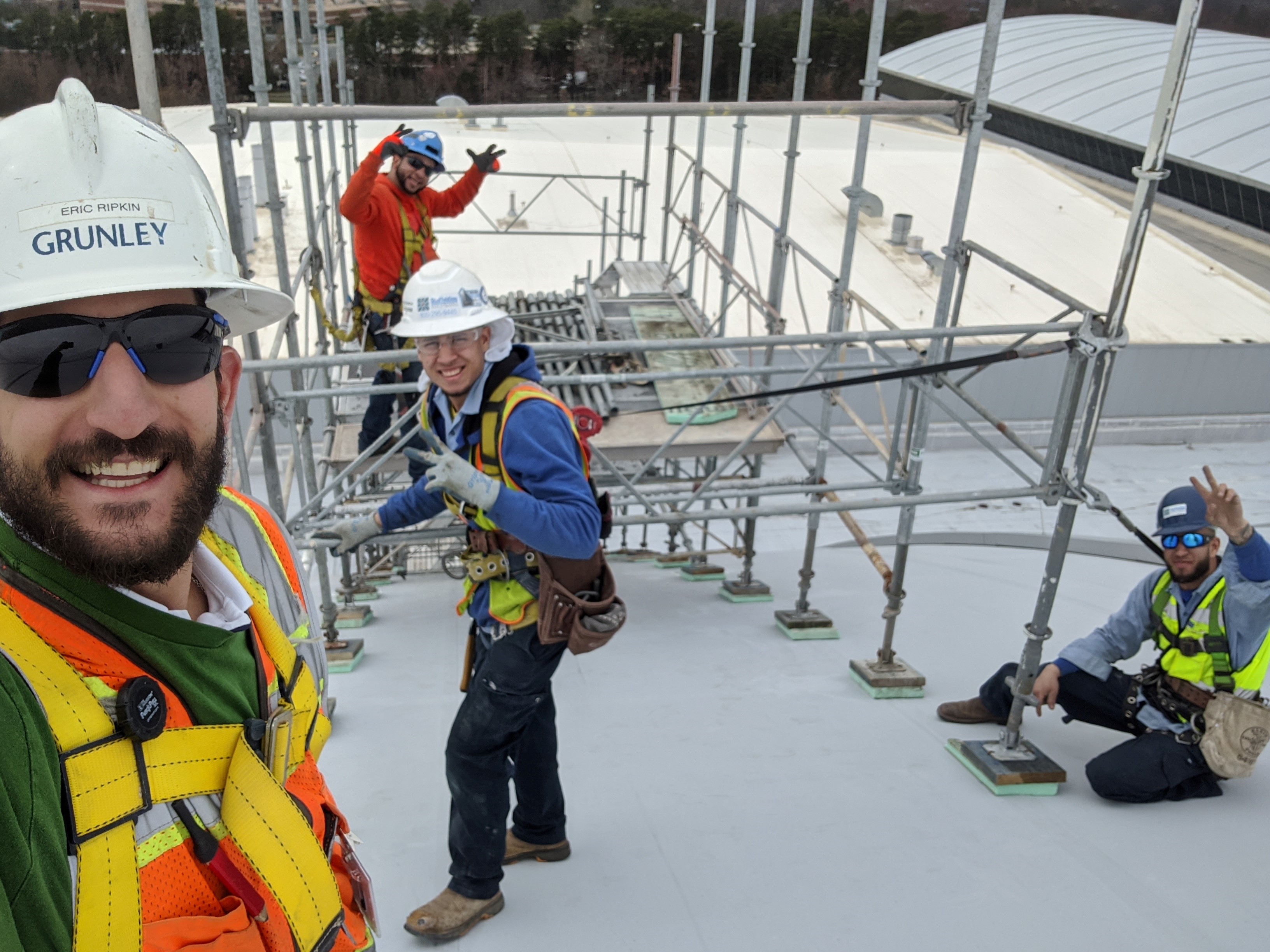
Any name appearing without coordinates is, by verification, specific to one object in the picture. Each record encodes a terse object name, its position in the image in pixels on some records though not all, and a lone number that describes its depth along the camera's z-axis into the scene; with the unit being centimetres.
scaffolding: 463
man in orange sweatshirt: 620
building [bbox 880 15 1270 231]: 1972
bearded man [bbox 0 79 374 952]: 119
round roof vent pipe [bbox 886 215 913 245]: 1711
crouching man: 457
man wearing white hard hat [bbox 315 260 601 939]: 319
